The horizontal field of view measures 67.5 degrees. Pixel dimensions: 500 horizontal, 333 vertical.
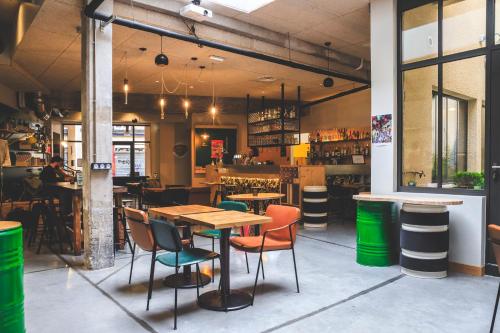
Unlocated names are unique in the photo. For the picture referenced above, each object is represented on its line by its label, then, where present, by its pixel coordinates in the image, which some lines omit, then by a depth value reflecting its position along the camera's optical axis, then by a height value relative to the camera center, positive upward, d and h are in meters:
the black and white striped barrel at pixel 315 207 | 7.72 -0.94
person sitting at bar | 7.64 -0.23
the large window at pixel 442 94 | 4.92 +0.97
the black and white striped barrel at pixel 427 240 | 4.41 -0.94
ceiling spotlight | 7.58 +2.14
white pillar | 5.38 +1.18
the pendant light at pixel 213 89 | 9.71 +2.16
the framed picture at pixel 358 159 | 10.50 +0.07
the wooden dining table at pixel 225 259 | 3.48 -0.95
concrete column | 4.92 +0.38
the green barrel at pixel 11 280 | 2.48 -0.80
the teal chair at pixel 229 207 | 4.78 -0.60
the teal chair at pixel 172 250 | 3.23 -0.87
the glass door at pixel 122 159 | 14.99 +0.14
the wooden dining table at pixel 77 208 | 5.50 -0.68
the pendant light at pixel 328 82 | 8.66 +1.86
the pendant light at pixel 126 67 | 7.91 +2.18
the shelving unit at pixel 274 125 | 10.58 +1.07
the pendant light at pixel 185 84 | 8.58 +2.17
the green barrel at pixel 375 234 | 4.94 -0.96
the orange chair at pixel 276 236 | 3.91 -0.86
